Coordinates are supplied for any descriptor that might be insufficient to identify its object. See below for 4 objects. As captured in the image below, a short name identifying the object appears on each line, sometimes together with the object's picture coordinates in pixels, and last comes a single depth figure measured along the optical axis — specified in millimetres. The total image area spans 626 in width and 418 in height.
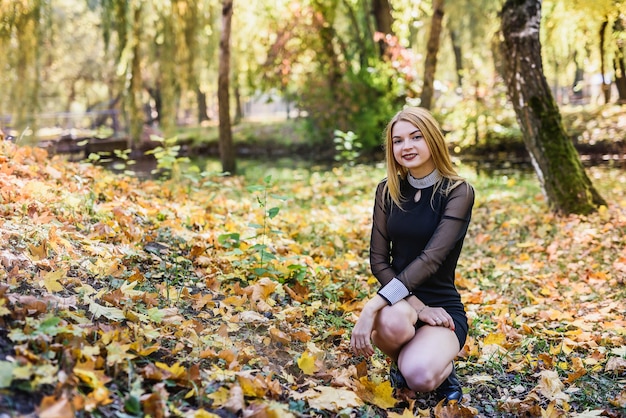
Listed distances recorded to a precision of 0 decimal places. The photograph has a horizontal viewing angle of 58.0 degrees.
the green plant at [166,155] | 5496
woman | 2428
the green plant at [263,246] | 3406
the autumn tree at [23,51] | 6438
